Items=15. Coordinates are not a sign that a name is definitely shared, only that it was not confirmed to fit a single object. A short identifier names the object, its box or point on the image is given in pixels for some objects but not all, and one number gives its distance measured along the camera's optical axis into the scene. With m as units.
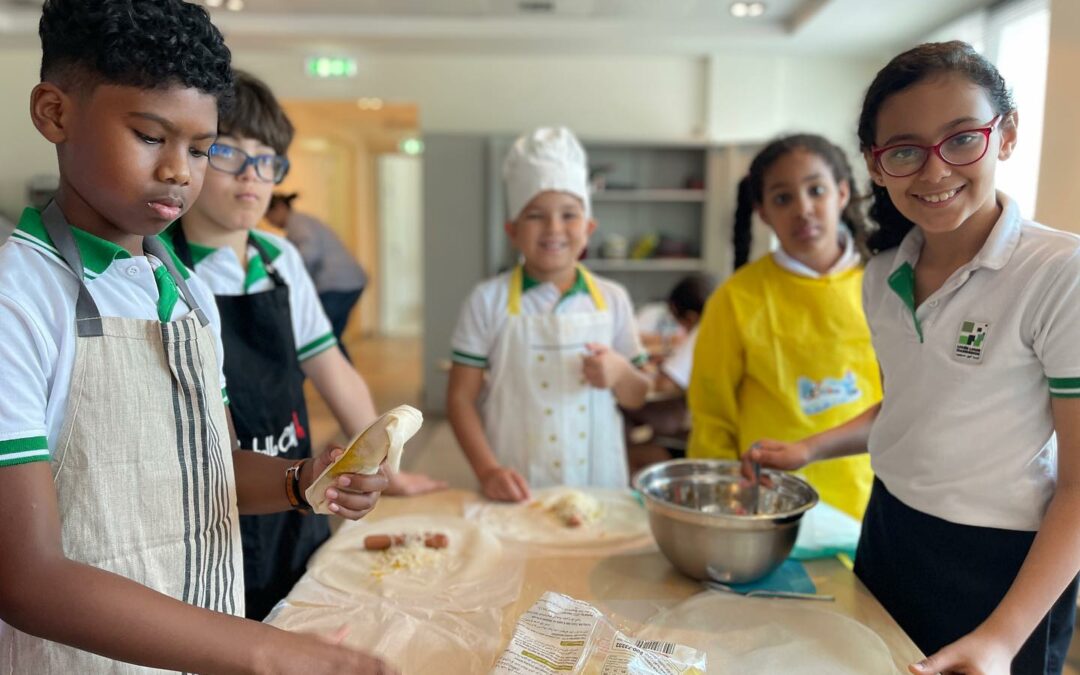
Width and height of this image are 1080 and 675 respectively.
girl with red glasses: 0.83
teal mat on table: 1.07
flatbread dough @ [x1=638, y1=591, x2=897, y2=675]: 0.85
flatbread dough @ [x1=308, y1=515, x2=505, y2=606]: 1.06
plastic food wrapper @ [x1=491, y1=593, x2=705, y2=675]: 0.82
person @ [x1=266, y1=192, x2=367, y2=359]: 2.19
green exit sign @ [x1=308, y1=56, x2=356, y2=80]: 5.62
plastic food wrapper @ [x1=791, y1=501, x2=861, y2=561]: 1.20
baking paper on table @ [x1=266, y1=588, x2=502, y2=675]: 0.88
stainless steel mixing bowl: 1.02
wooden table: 0.98
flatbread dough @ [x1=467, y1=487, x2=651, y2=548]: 1.25
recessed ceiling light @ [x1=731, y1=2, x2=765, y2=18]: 4.72
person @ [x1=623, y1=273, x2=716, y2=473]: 2.82
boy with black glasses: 1.19
